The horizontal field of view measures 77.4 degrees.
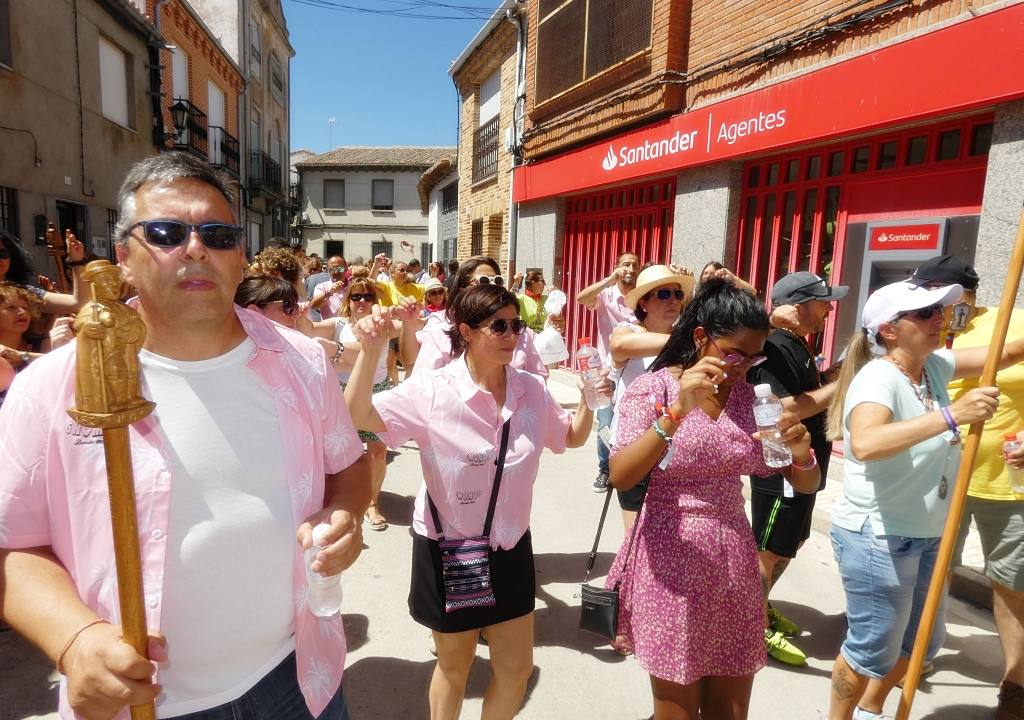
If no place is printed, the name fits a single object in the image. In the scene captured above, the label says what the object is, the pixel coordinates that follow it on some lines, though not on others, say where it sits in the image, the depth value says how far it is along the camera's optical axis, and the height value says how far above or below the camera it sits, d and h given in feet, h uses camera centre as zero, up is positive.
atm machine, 17.70 +1.52
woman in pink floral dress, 7.15 -2.68
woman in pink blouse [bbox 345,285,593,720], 7.98 -2.55
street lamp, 60.80 +14.70
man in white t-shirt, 4.35 -1.64
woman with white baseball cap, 7.82 -2.48
